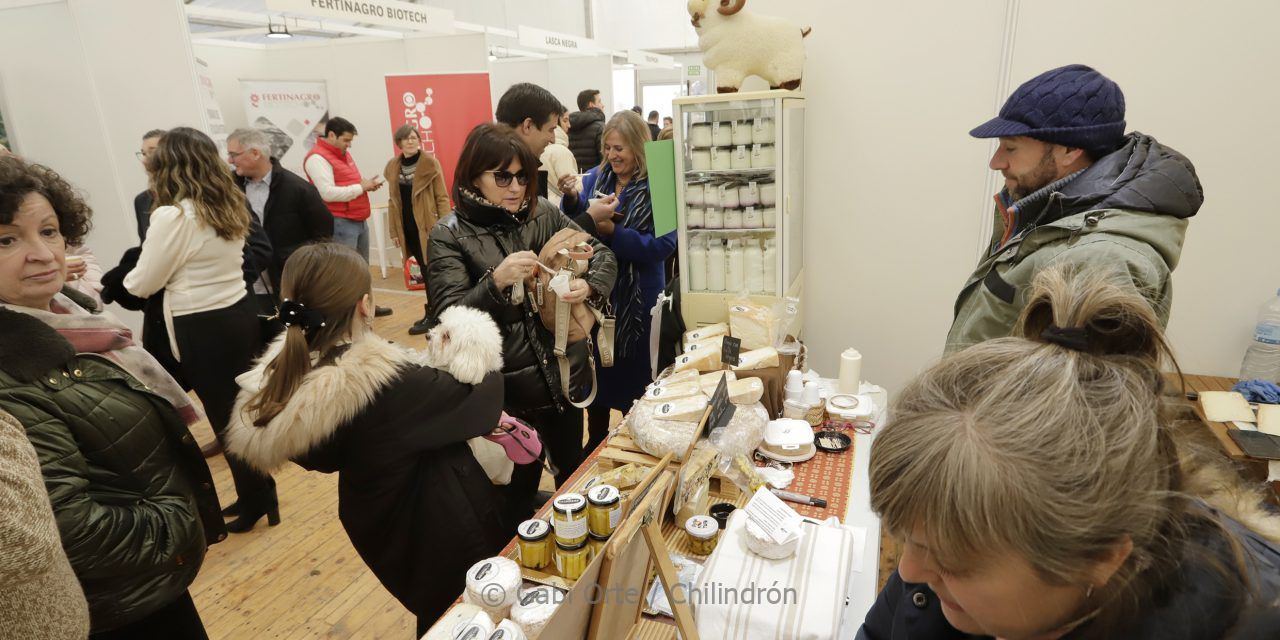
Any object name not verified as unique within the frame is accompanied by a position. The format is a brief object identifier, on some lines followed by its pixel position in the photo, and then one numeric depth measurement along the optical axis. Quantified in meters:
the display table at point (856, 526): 1.27
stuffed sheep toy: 2.59
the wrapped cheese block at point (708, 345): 2.21
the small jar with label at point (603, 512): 1.28
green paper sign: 2.63
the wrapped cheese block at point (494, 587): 1.16
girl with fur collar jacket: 1.37
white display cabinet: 2.63
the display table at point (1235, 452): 2.09
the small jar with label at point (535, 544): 1.30
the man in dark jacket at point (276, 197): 3.73
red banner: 5.92
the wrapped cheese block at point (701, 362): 2.13
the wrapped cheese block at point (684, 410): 1.73
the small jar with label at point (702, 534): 1.45
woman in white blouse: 2.39
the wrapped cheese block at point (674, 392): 1.85
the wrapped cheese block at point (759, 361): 2.12
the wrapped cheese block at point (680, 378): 1.97
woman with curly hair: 1.14
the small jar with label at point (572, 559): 1.26
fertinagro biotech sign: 4.16
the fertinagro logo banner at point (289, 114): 6.52
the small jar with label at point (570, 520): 1.23
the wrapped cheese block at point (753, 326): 2.37
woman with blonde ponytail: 0.65
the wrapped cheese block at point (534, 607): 1.12
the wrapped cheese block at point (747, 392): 1.90
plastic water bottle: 2.62
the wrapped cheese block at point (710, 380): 1.90
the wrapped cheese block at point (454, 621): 1.09
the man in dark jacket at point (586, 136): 5.39
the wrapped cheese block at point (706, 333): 2.41
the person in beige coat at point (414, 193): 4.77
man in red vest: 5.36
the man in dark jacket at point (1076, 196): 1.45
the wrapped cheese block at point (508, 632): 1.02
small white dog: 1.56
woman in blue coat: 2.75
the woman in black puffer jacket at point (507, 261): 2.10
